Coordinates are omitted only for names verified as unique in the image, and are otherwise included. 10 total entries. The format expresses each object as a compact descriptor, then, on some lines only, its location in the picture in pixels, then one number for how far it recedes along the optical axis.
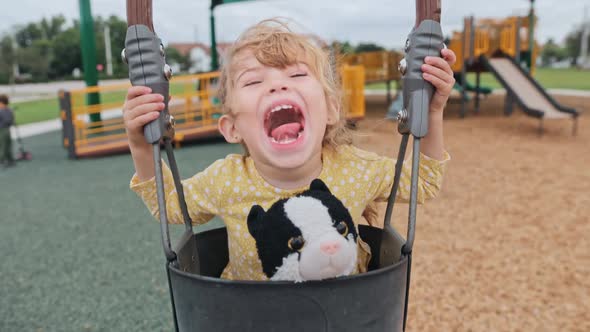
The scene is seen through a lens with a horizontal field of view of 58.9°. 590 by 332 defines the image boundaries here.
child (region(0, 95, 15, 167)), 7.43
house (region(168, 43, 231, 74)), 63.38
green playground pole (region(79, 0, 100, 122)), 10.60
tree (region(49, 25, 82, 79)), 58.34
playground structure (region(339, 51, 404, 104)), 13.80
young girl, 1.22
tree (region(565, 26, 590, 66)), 68.19
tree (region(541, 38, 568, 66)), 74.44
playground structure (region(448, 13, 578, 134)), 10.25
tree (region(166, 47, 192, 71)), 56.14
